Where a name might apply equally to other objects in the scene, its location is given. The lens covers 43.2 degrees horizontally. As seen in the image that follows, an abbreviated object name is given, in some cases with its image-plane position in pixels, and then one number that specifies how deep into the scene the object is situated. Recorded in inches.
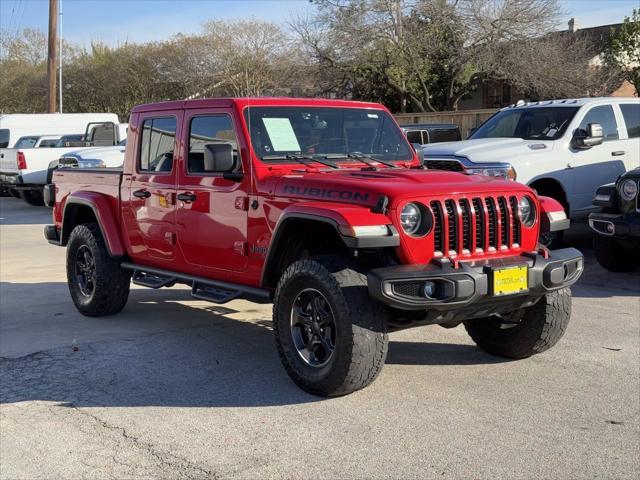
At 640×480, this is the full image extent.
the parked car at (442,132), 638.5
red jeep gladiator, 191.3
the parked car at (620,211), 330.6
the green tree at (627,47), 1052.5
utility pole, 1162.6
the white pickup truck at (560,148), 394.0
